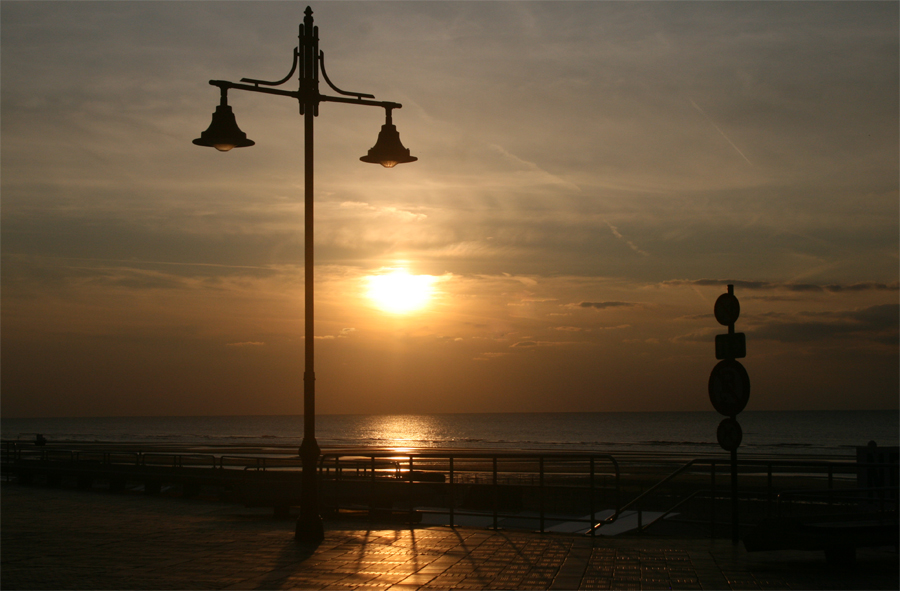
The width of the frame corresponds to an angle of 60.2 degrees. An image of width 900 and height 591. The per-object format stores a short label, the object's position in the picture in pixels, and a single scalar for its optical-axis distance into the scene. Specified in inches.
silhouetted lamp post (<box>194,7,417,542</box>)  404.5
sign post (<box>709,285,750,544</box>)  391.2
